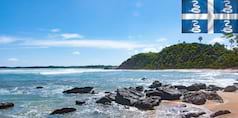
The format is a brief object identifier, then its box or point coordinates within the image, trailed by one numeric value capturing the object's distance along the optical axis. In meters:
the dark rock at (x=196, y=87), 15.99
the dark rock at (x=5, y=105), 11.19
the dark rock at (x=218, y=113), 8.07
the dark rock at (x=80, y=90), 16.55
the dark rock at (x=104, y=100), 11.84
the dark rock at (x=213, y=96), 11.43
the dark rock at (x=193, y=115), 8.16
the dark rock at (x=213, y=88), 15.84
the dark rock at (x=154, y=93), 12.55
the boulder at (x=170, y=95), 12.22
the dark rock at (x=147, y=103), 10.23
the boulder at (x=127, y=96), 11.04
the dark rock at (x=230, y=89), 14.38
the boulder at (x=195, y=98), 10.77
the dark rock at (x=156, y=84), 18.14
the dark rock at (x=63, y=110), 9.76
